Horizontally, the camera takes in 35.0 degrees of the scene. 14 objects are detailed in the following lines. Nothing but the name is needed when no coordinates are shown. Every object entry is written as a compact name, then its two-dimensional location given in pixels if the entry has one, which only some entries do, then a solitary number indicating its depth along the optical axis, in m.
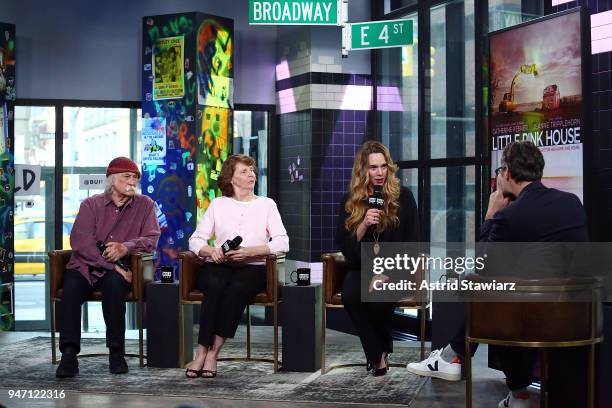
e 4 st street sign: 6.34
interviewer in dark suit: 4.18
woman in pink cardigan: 5.72
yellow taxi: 8.46
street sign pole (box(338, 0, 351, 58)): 6.14
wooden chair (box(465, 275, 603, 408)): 3.98
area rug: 5.20
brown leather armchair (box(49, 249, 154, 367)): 6.01
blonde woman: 5.69
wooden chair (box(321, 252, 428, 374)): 5.74
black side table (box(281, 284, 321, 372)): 5.86
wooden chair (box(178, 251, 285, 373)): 5.79
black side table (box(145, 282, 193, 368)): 6.02
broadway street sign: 6.07
